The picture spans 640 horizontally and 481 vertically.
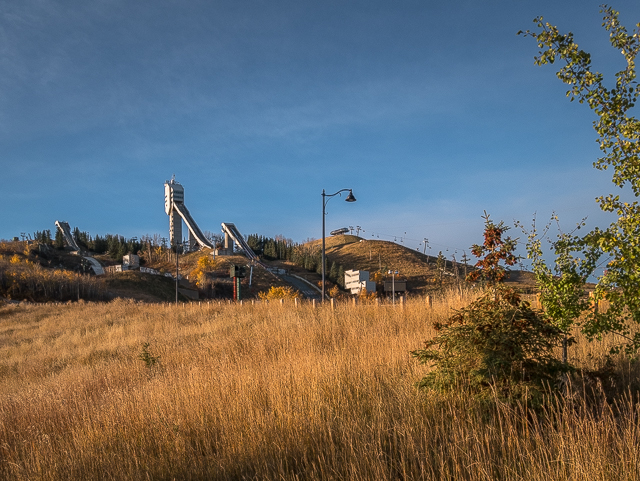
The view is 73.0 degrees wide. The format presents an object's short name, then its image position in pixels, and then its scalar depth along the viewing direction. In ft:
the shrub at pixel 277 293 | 159.30
